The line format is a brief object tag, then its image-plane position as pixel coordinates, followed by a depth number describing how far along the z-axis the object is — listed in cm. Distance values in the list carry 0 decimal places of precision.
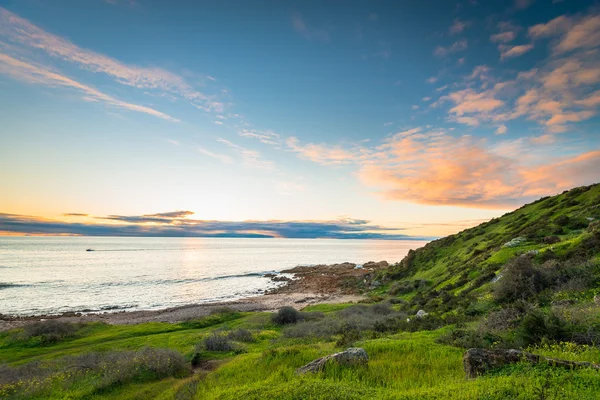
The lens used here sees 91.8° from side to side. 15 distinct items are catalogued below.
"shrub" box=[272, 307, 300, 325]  3316
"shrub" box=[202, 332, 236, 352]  2153
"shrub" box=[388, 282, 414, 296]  4575
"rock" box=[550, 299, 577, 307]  1336
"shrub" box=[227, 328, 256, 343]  2473
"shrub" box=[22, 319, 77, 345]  3115
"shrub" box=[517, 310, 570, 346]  1032
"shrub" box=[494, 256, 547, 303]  1683
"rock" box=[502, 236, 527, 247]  3322
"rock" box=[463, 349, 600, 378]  794
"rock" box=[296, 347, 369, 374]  1043
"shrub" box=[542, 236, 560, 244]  2814
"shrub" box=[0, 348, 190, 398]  1411
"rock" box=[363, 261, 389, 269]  10679
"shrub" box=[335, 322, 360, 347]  1564
